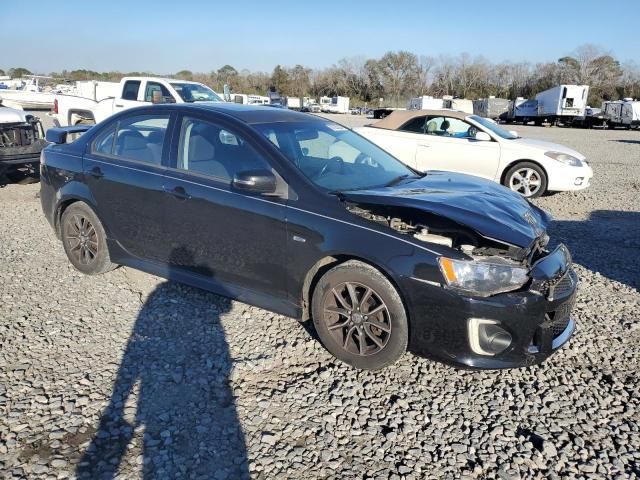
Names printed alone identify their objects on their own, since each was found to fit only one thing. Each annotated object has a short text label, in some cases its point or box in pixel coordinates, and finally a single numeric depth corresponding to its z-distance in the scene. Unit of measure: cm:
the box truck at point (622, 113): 3625
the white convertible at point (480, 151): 880
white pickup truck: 1202
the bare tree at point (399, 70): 8669
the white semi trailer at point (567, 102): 4081
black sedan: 301
